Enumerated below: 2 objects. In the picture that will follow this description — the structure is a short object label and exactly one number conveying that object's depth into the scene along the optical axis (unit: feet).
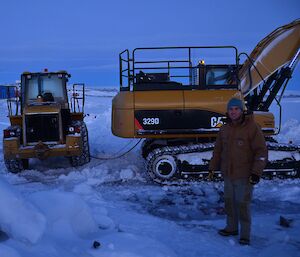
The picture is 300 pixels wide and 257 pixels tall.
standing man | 16.99
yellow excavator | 29.48
